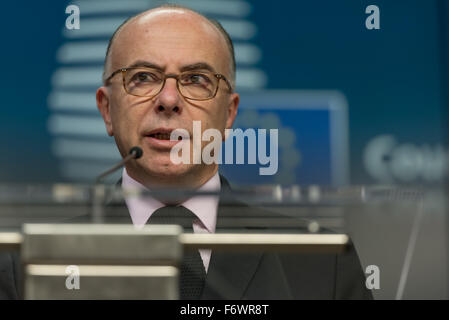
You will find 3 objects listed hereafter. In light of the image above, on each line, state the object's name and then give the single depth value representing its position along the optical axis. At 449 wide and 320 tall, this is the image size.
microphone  3.06
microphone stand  3.06
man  3.02
